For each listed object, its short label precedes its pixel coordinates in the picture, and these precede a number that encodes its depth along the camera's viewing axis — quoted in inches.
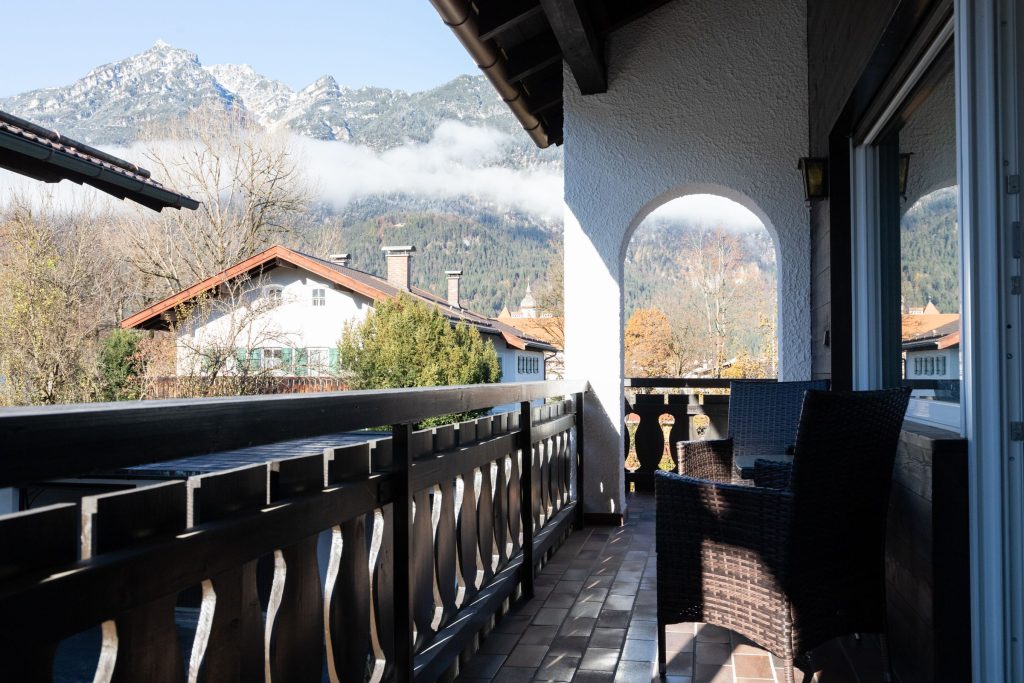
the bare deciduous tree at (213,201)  787.4
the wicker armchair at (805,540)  82.4
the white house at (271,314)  658.2
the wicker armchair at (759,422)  140.2
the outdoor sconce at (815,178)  158.1
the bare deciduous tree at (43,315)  526.3
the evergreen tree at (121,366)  594.5
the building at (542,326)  1002.7
